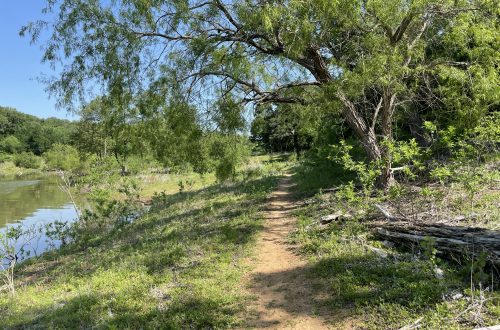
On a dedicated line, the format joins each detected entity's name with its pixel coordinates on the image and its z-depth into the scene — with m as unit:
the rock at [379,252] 6.23
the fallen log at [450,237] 5.10
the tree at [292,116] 11.72
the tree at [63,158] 35.12
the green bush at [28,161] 67.25
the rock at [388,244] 6.70
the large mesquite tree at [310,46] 7.98
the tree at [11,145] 81.10
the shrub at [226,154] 10.79
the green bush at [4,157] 70.69
